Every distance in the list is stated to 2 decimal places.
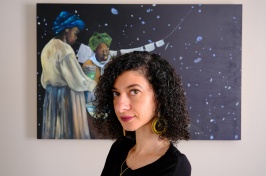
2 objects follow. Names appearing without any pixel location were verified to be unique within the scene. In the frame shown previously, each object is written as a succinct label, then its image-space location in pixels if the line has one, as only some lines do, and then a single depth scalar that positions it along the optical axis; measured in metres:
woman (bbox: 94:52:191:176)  0.97
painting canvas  2.19
